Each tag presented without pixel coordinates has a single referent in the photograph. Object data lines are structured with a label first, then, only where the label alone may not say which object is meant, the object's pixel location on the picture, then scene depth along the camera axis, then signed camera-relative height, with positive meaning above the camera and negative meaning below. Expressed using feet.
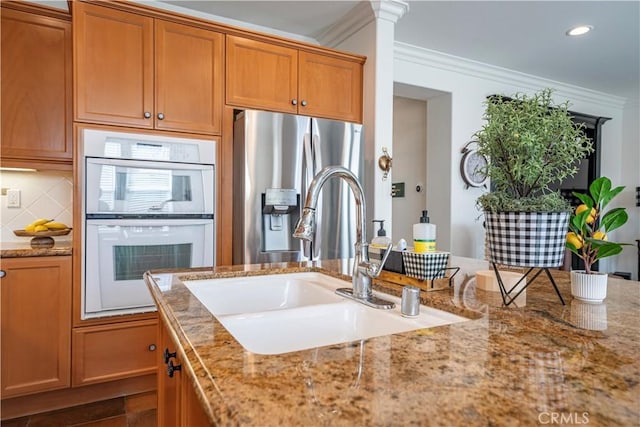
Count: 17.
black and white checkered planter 2.87 -0.21
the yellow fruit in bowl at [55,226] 7.59 -0.40
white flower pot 3.09 -0.62
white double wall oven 6.87 -0.10
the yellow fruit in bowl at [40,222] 7.61 -0.32
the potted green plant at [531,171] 2.81 +0.31
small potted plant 2.98 -0.19
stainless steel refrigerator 7.88 +0.46
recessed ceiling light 10.72 +5.19
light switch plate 8.16 +0.17
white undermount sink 2.99 -0.96
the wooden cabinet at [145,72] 7.01 +2.67
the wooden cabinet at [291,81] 8.34 +3.01
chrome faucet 3.22 -0.32
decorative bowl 7.43 -0.57
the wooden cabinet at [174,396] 2.47 -1.45
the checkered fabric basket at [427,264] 3.52 -0.51
